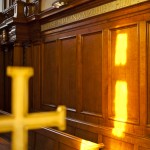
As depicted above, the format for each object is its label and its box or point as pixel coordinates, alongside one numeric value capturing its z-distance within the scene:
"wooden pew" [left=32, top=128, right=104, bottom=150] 3.88
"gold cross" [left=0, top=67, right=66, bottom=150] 0.83
